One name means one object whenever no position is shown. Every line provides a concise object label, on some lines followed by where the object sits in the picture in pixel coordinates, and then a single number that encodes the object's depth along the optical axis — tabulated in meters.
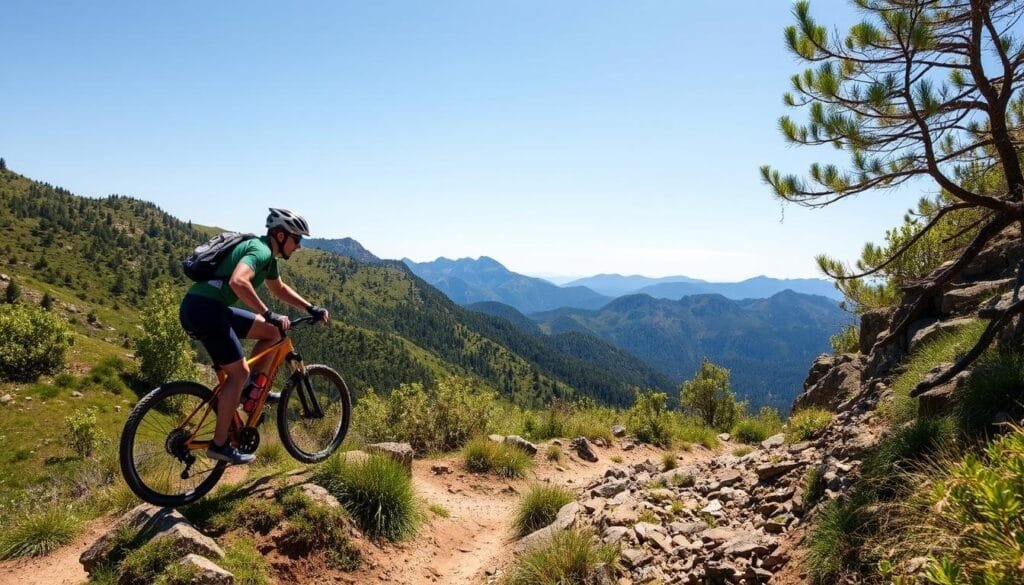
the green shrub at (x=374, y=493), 8.20
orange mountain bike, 6.70
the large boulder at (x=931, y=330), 9.25
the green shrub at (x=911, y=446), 5.98
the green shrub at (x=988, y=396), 5.93
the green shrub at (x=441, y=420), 14.60
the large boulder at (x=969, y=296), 9.70
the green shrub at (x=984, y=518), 2.50
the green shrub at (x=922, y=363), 7.72
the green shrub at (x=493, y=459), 12.67
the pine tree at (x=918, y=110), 7.52
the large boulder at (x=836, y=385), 13.29
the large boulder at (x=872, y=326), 13.80
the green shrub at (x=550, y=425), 18.03
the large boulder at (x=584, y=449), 15.99
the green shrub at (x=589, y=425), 18.00
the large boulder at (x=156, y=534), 6.20
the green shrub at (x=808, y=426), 10.70
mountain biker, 6.31
